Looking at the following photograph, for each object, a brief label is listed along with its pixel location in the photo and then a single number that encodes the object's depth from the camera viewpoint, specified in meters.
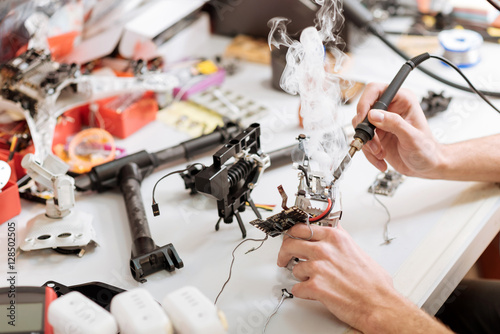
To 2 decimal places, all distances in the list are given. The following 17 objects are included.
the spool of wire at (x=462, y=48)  1.74
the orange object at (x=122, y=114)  1.46
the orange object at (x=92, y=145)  1.40
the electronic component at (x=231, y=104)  1.56
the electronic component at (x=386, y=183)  1.28
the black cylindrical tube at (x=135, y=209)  1.10
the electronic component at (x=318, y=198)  1.01
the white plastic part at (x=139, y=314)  0.75
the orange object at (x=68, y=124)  1.41
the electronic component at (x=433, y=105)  1.50
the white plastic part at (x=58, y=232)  1.10
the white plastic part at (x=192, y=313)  0.75
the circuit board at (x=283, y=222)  1.02
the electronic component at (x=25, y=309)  0.83
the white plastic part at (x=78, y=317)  0.77
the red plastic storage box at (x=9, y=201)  1.16
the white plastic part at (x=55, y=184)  1.11
